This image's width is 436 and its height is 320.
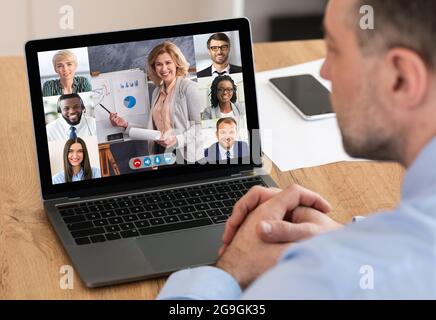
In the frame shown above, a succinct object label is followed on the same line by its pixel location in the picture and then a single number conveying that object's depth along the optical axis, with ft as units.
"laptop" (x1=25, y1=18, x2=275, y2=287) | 5.33
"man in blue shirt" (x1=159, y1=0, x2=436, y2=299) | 4.14
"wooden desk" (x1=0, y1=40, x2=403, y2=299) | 4.97
